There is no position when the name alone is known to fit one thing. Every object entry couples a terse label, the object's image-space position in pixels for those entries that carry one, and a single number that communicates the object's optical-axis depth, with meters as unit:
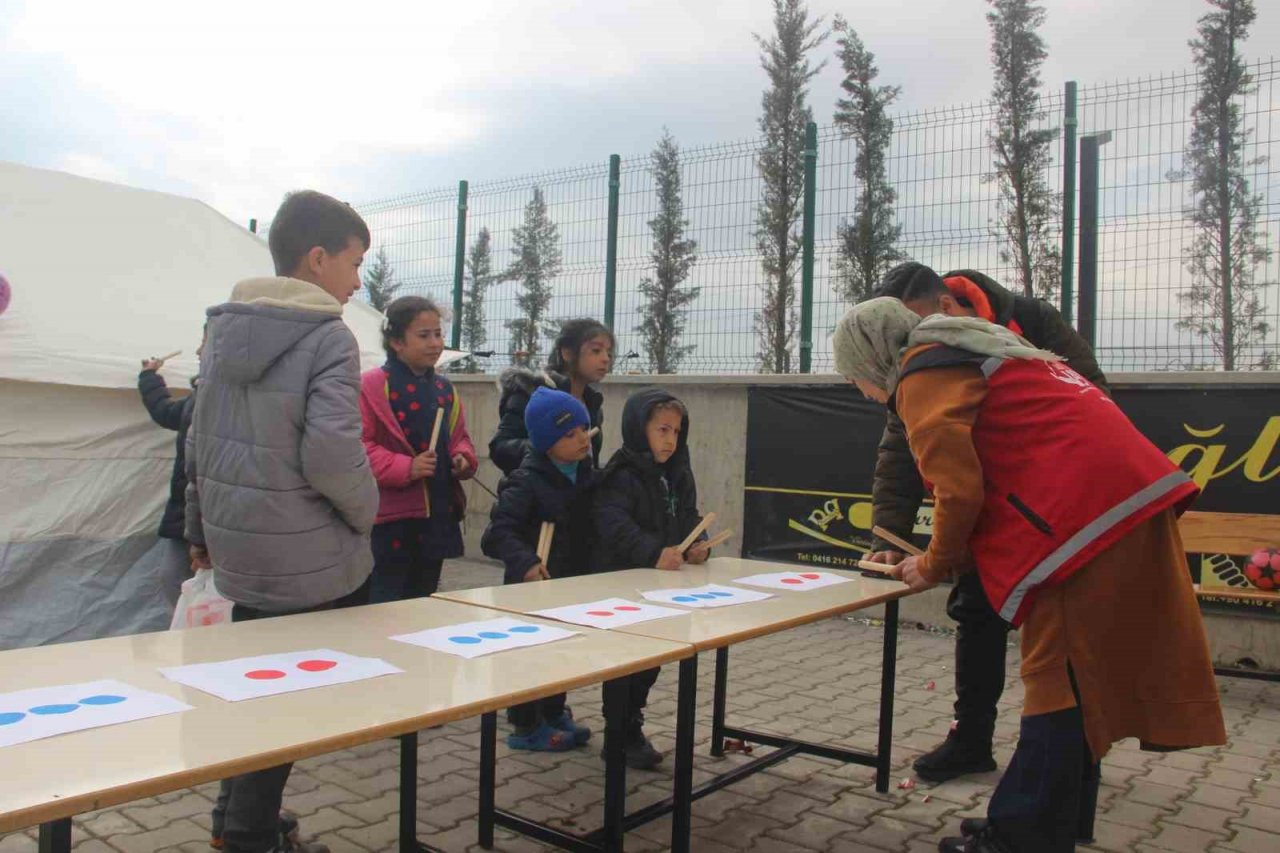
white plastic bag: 2.89
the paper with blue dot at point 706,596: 2.72
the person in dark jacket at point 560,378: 4.03
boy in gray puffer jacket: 2.29
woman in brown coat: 2.16
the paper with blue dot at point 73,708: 1.38
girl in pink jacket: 3.75
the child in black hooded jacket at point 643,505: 3.36
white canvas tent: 4.69
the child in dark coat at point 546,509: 3.37
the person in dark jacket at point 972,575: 3.24
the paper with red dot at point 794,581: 3.11
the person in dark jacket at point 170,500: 4.67
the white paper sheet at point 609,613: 2.36
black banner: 5.00
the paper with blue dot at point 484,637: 2.00
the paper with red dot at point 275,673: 1.63
